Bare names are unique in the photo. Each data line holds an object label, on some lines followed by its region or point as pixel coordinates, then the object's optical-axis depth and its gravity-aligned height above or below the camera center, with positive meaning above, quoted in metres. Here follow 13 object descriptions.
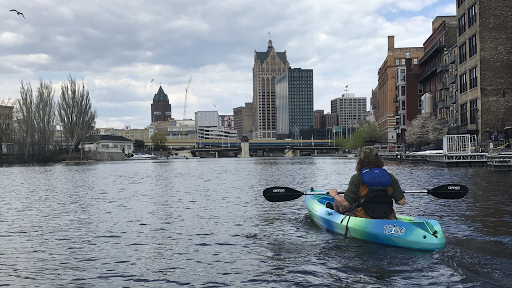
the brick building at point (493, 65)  50.91 +8.37
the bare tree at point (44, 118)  81.69 +6.07
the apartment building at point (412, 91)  98.25 +11.33
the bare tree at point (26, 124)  78.81 +4.94
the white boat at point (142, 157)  132.25 -1.38
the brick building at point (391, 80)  127.12 +18.05
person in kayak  10.89 -0.94
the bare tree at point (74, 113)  96.31 +8.04
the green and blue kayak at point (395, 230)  10.04 -1.81
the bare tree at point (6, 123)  82.13 +5.65
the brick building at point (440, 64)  76.99 +13.61
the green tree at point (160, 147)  190.06 +1.86
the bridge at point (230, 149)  173.35 +0.30
